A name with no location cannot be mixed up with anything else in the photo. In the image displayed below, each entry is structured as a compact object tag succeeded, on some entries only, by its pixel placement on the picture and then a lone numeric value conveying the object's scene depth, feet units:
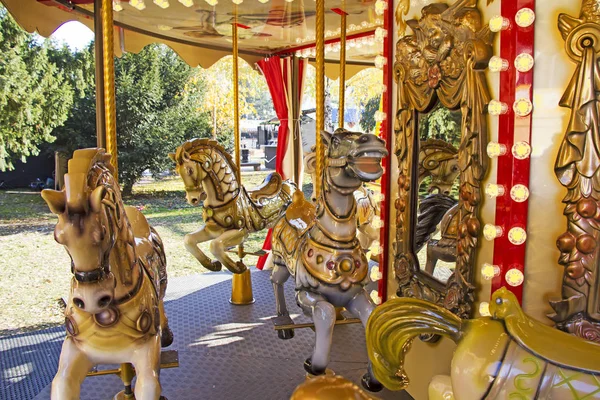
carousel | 3.49
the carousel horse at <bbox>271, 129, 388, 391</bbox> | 6.75
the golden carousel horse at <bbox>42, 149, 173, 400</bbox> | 4.56
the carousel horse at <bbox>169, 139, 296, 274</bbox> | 12.55
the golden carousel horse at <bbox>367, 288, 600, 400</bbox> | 3.05
